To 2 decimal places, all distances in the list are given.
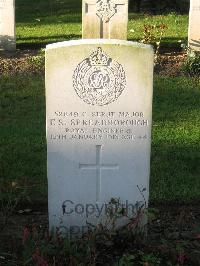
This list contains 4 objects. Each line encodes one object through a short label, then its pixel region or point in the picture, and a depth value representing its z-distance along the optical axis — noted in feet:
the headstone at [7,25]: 33.71
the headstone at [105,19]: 30.58
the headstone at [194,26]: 32.07
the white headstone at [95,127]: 12.96
